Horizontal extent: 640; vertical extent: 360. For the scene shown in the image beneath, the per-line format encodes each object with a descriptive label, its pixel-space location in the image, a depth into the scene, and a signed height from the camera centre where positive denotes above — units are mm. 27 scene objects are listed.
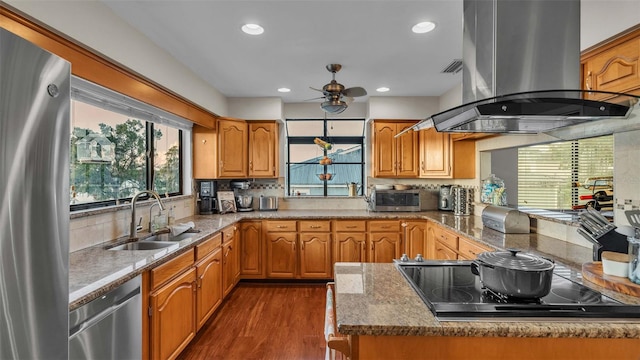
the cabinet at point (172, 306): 1979 -871
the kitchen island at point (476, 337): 1062 -545
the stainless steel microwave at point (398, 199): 4344 -271
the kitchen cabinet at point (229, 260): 3387 -912
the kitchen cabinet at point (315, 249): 4117 -897
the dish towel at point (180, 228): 2912 -451
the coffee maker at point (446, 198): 4465 -265
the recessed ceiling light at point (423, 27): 2396 +1158
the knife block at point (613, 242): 1688 -341
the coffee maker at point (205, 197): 4191 -231
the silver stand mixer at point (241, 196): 4500 -239
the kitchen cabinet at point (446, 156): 4145 +307
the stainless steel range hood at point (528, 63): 1444 +576
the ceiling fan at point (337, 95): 3064 +827
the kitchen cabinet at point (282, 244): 4109 -830
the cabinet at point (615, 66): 1611 +608
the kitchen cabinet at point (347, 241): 4113 -795
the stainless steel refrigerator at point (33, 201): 732 -52
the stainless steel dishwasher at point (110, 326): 1390 -711
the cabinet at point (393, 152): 4453 +376
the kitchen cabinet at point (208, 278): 2678 -897
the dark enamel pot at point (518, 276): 1176 -363
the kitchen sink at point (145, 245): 2476 -523
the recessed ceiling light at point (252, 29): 2439 +1164
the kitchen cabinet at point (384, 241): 4102 -793
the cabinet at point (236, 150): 4215 +401
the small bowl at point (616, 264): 1492 -402
